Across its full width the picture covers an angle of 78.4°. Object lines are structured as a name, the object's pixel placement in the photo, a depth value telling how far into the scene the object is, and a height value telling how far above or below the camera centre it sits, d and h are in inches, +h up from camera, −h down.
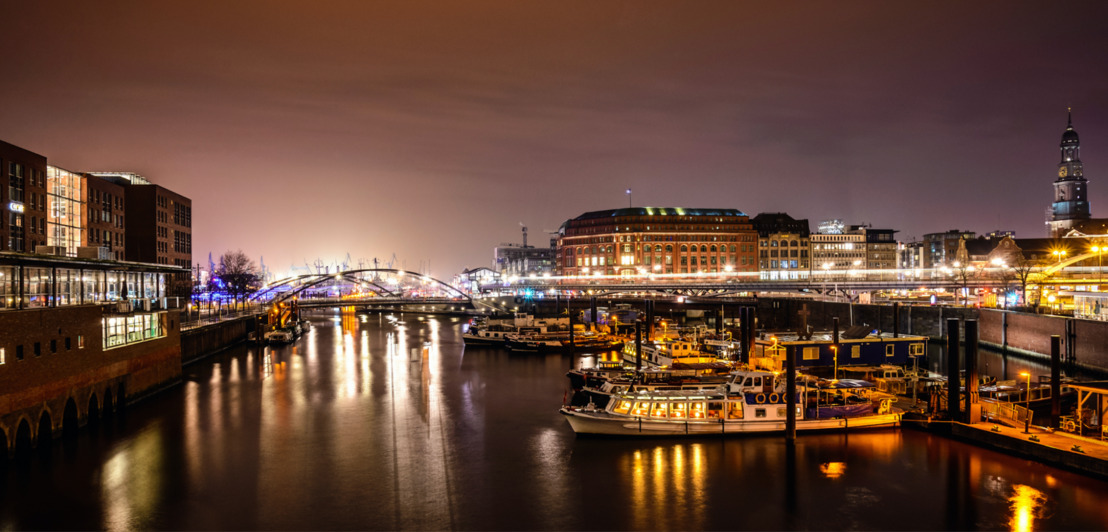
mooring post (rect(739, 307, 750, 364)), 1725.0 -162.6
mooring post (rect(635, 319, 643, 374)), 1694.1 -188.6
